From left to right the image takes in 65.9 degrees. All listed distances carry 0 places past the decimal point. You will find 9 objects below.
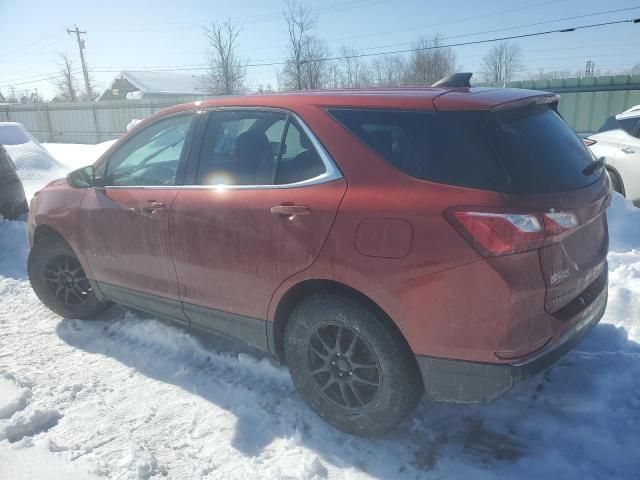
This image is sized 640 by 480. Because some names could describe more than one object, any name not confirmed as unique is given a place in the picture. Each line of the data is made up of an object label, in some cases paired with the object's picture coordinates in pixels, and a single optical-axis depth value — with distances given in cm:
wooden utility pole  5078
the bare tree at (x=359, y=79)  4431
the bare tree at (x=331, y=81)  3811
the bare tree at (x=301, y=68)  3253
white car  655
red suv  213
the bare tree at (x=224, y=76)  3444
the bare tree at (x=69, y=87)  5791
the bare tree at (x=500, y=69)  5768
